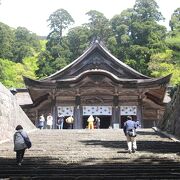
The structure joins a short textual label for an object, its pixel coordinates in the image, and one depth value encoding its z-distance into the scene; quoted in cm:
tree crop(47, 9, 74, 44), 6191
